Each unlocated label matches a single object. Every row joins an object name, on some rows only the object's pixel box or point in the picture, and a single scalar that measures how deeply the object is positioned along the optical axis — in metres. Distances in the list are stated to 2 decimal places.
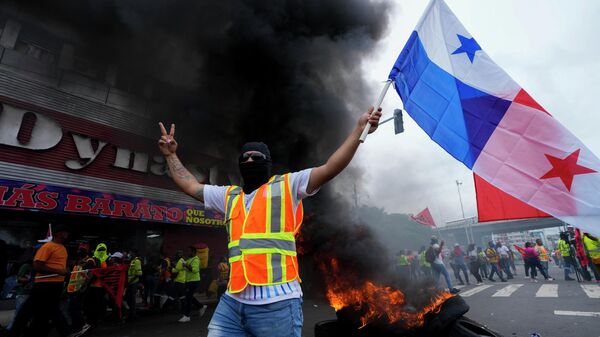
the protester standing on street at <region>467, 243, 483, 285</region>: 11.98
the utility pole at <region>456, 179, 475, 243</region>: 43.05
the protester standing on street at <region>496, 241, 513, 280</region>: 12.70
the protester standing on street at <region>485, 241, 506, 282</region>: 11.98
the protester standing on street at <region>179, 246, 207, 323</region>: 6.71
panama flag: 2.60
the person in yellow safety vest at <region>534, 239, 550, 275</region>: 12.13
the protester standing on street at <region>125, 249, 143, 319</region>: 7.19
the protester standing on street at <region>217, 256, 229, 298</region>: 8.54
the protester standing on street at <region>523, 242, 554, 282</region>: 10.98
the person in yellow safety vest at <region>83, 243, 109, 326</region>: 6.05
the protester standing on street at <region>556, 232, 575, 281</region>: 10.30
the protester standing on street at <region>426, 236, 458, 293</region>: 9.62
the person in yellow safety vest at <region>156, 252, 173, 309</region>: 8.22
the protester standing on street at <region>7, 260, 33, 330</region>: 4.78
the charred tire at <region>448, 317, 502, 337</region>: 3.01
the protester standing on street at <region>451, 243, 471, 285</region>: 11.58
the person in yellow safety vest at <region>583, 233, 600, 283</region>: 6.22
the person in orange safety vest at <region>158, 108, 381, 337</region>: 1.54
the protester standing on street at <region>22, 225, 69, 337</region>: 4.52
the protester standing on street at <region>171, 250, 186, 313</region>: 7.33
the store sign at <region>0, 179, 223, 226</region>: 7.95
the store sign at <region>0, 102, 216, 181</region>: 8.41
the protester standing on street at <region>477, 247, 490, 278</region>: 13.14
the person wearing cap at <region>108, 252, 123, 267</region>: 7.15
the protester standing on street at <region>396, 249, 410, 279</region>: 12.58
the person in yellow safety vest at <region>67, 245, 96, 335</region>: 5.42
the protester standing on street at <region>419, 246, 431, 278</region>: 12.31
